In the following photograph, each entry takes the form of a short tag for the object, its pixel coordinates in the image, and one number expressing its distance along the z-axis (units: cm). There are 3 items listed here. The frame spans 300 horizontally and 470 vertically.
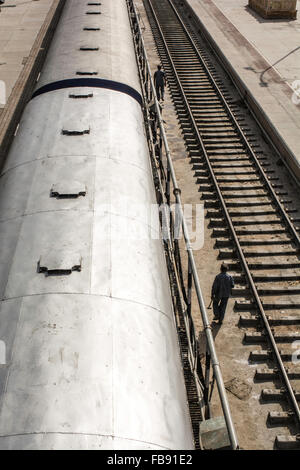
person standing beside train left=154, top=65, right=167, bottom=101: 2100
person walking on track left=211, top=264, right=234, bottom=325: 1038
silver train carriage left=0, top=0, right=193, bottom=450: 478
